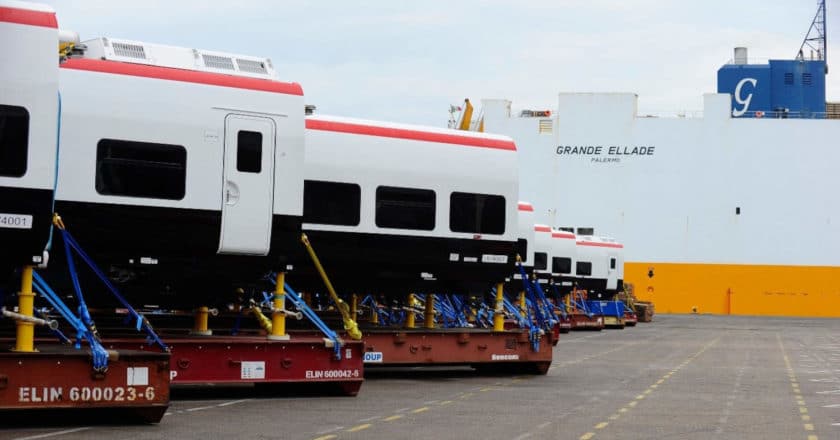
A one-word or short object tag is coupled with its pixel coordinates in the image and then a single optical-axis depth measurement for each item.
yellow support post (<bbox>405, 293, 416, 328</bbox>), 30.05
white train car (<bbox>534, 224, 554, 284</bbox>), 54.00
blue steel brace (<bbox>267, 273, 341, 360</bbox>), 21.06
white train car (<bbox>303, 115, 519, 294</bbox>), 24.38
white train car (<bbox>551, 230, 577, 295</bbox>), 57.58
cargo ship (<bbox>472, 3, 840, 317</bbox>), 92.44
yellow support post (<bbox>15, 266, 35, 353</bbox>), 16.23
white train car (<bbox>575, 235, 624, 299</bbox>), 63.59
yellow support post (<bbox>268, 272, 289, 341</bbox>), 20.89
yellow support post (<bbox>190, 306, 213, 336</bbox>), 22.25
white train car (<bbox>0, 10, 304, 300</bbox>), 18.84
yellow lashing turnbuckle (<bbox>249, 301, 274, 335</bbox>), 21.38
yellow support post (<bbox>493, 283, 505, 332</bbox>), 27.72
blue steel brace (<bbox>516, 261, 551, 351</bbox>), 27.78
